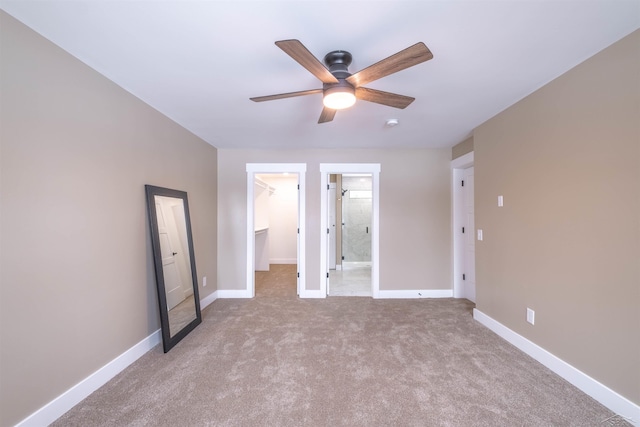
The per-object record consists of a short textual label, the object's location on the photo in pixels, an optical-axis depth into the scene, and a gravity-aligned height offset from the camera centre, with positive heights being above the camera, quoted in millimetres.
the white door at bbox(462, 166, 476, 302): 3705 -472
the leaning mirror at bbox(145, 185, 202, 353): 2383 -542
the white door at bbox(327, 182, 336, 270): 6133 -449
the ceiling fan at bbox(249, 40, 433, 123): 1286 +819
